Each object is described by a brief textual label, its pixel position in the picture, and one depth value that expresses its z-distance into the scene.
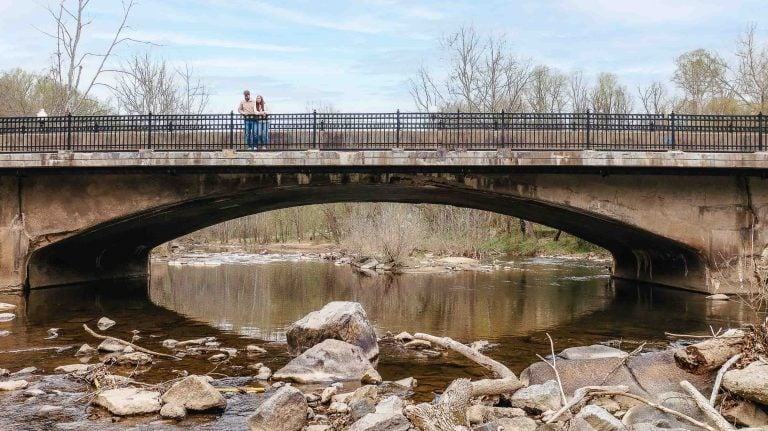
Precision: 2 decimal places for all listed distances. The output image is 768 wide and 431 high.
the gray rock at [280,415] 7.82
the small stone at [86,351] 12.31
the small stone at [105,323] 15.73
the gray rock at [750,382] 7.31
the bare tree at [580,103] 50.03
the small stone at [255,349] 12.81
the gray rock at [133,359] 11.49
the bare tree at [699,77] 43.69
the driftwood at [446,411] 7.12
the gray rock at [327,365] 10.50
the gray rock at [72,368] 10.74
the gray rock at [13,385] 9.66
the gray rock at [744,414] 7.51
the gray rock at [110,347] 12.53
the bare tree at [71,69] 28.78
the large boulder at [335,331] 12.17
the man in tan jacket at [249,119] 19.06
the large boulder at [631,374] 8.45
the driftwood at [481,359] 9.43
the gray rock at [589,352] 10.51
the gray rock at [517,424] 7.39
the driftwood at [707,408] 6.67
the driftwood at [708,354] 8.30
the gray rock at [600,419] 7.04
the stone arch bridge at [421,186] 18.77
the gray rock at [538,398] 8.34
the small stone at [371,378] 10.25
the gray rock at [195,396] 8.65
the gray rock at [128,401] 8.51
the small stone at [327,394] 9.14
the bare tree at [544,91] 48.22
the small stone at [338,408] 8.58
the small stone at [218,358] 12.01
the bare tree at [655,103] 50.54
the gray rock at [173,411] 8.38
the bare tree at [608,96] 50.34
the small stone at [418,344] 13.28
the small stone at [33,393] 9.38
